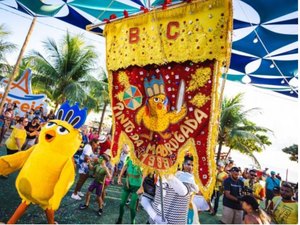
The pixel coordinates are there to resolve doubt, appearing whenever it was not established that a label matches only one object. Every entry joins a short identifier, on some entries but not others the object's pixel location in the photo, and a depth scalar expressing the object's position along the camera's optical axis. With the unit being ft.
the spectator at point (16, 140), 19.39
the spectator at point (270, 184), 29.05
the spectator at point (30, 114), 33.01
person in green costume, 14.28
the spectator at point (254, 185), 23.47
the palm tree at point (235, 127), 50.26
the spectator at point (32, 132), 23.04
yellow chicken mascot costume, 9.88
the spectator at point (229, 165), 29.12
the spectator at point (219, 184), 22.54
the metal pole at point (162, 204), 9.02
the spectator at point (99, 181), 16.22
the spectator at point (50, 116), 36.46
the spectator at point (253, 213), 8.06
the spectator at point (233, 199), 17.99
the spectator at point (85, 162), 17.63
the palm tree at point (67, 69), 42.88
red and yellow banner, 7.80
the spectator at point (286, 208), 12.94
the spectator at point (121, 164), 25.64
